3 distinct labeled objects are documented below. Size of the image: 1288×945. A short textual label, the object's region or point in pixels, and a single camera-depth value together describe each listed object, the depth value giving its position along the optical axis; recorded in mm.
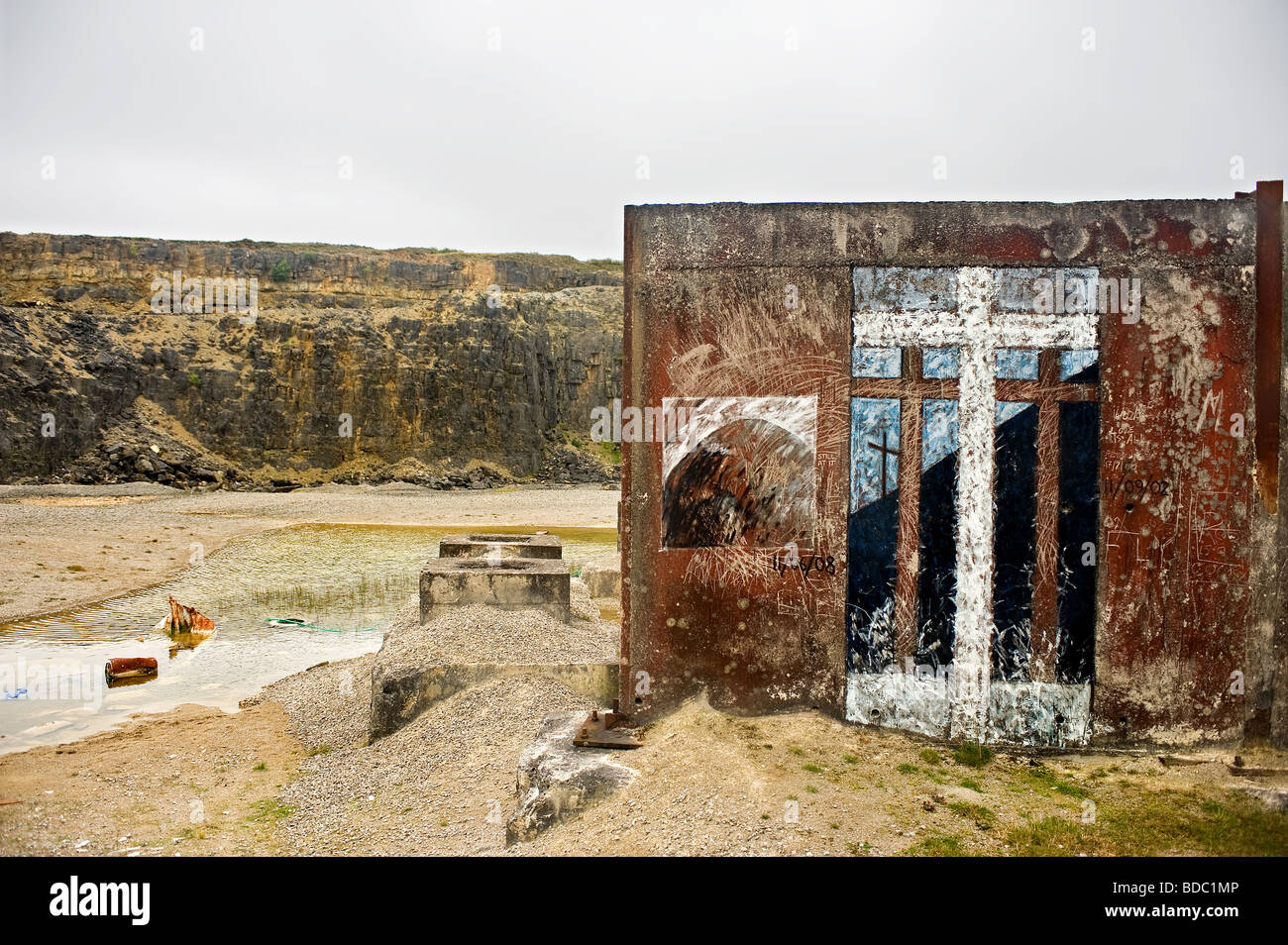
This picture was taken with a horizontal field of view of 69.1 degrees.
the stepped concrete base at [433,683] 8242
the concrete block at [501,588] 10500
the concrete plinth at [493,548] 12828
